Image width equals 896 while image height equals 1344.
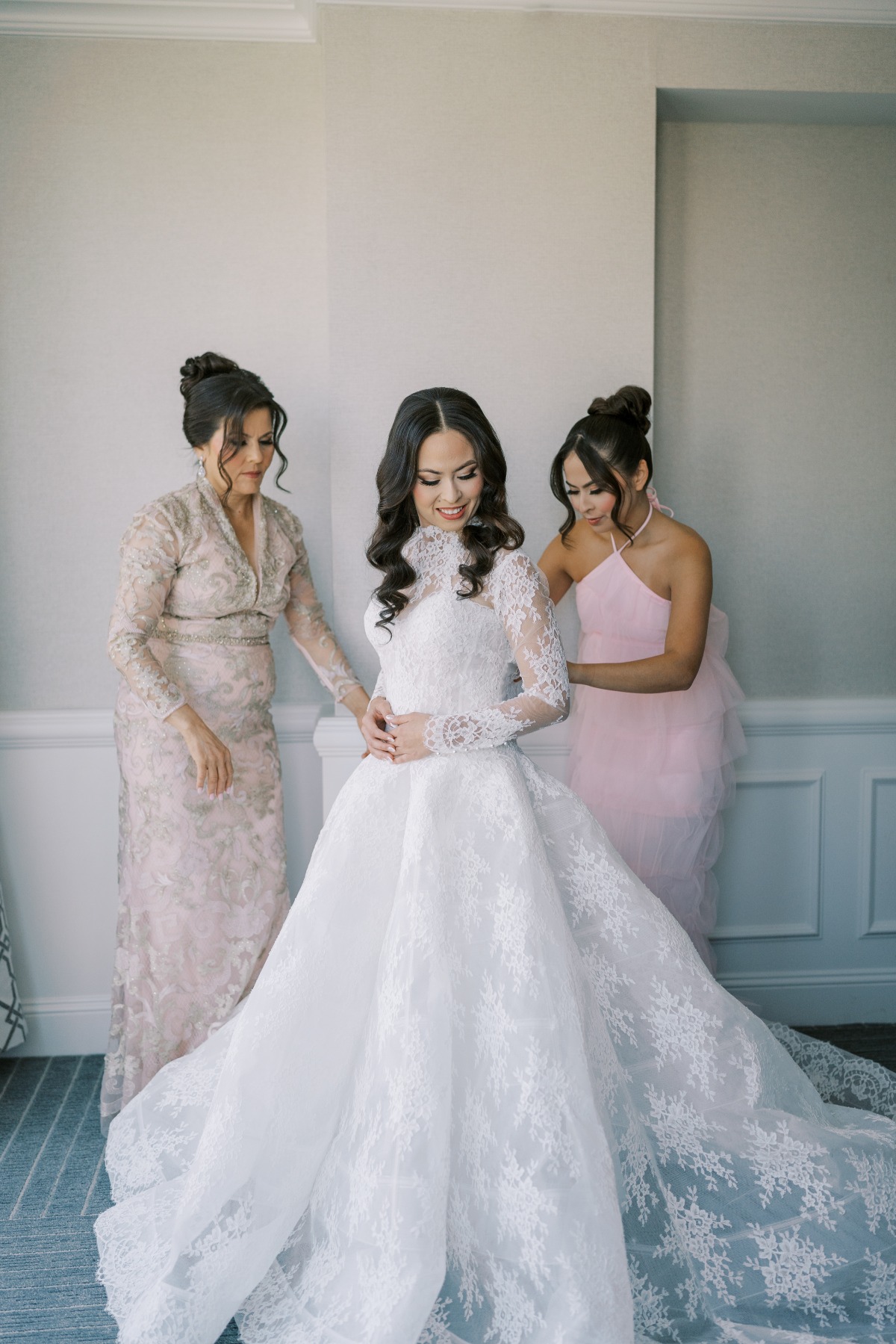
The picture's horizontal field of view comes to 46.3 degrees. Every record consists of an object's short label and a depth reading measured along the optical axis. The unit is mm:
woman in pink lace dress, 2621
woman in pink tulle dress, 2664
